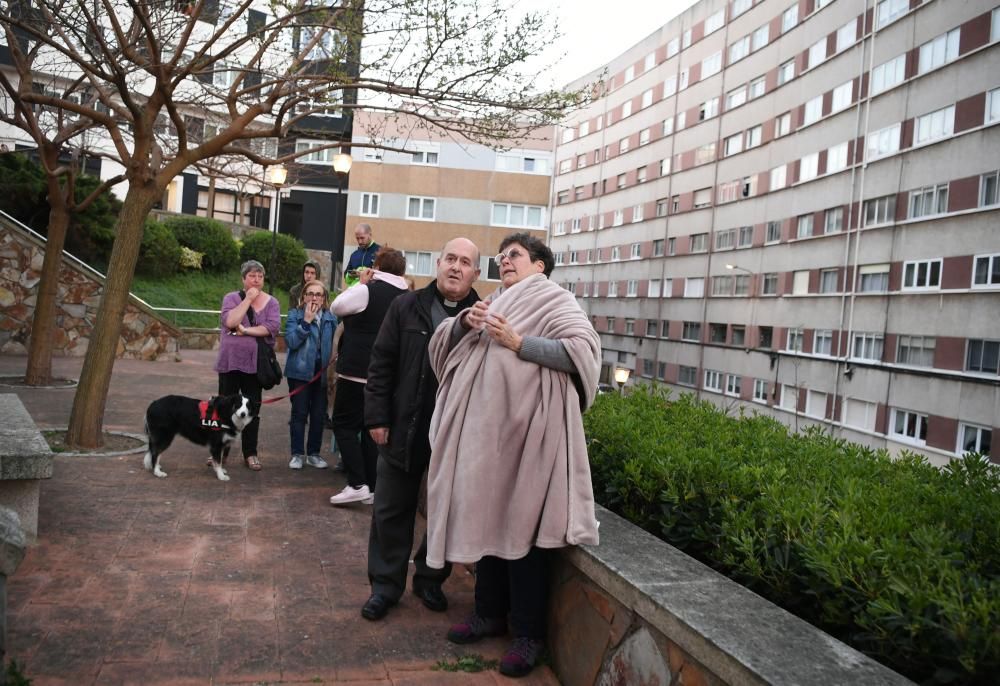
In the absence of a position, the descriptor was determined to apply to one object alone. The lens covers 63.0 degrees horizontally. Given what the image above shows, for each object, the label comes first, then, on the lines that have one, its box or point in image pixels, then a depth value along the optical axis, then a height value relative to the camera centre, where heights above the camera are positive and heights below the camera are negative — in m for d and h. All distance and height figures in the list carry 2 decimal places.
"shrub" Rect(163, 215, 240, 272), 30.20 +1.75
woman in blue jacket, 7.70 -0.62
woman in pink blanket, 3.55 -0.61
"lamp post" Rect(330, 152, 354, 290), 17.09 +2.82
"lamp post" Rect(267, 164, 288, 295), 17.86 +2.64
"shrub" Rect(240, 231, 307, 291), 32.25 +1.46
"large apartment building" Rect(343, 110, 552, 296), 52.03 +6.89
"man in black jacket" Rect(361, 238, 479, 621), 4.25 -0.57
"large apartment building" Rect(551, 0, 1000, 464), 31.45 +6.09
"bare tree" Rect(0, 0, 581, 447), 7.95 +2.33
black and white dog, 7.18 -1.20
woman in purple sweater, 7.59 -0.41
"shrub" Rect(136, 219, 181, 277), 26.84 +1.06
